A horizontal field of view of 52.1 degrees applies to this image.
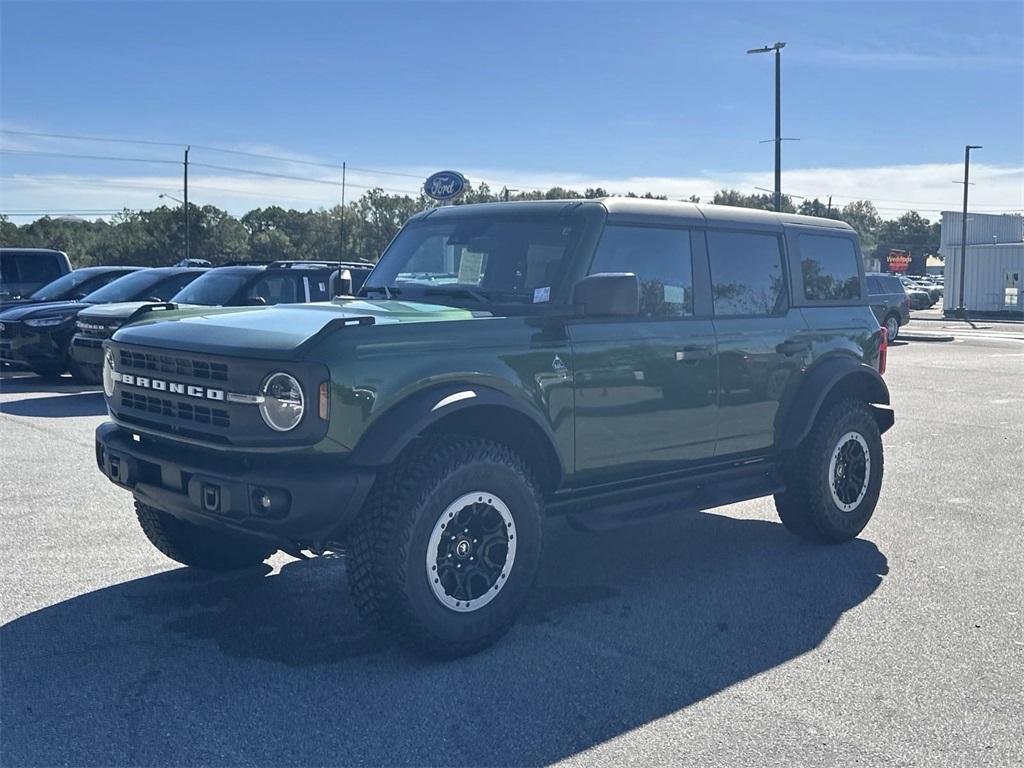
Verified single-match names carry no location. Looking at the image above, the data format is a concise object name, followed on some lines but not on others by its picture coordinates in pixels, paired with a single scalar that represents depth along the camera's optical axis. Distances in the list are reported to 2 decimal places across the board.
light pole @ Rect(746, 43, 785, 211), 30.69
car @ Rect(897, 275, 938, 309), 53.31
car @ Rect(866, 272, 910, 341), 26.72
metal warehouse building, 50.78
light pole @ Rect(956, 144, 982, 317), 48.78
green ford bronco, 4.32
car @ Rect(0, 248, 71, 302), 18.97
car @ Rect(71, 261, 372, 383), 12.64
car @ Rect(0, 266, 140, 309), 16.50
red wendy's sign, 91.56
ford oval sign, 19.97
